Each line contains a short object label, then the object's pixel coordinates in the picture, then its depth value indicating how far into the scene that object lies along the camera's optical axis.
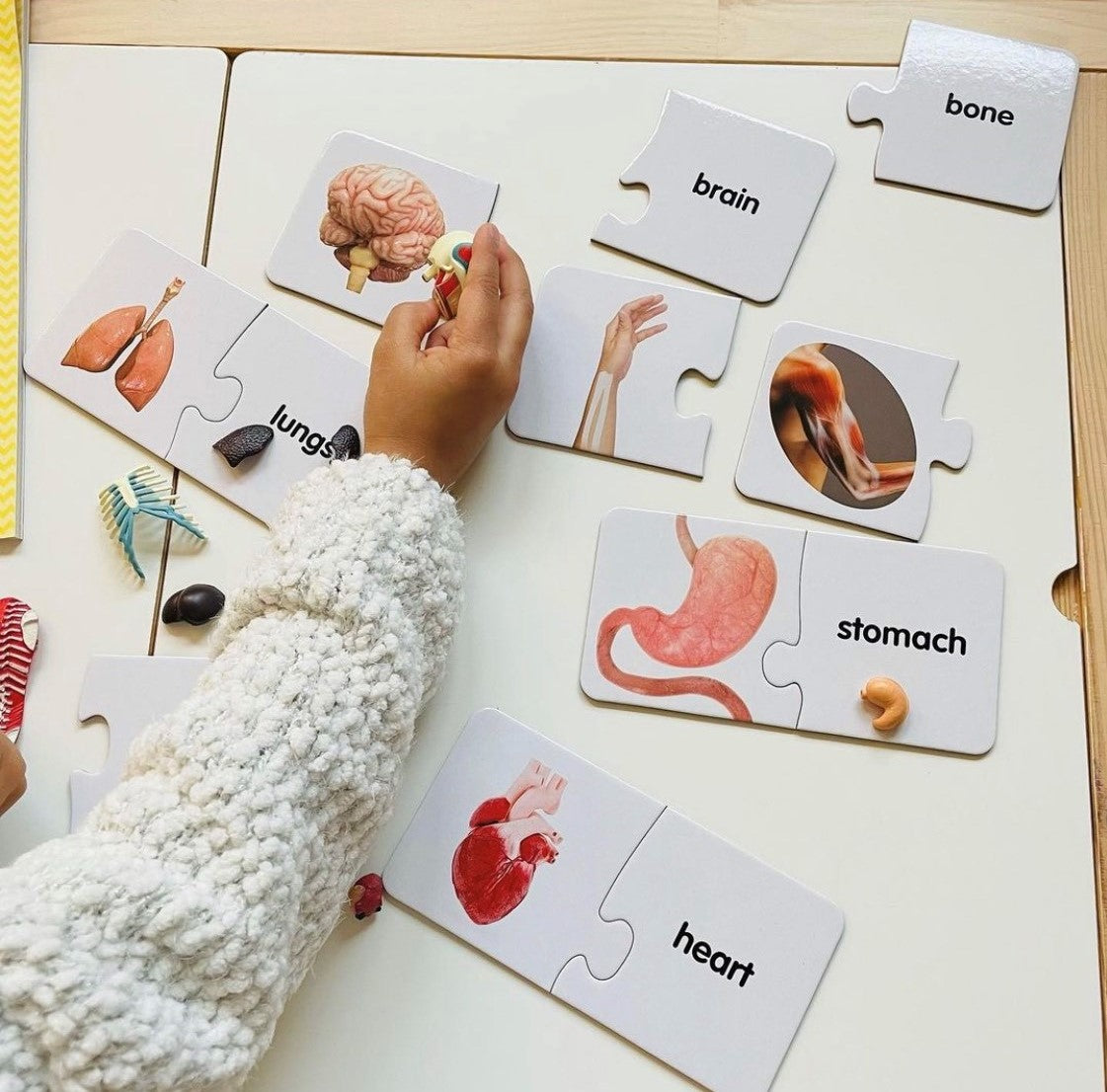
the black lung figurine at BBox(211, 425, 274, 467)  0.90
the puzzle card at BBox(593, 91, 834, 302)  0.94
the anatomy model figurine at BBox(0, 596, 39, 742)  0.87
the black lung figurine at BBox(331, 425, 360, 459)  0.90
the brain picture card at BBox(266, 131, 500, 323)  0.95
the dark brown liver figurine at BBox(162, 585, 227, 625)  0.87
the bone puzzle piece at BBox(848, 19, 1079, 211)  0.95
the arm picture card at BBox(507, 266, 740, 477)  0.91
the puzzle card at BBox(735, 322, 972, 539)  0.89
